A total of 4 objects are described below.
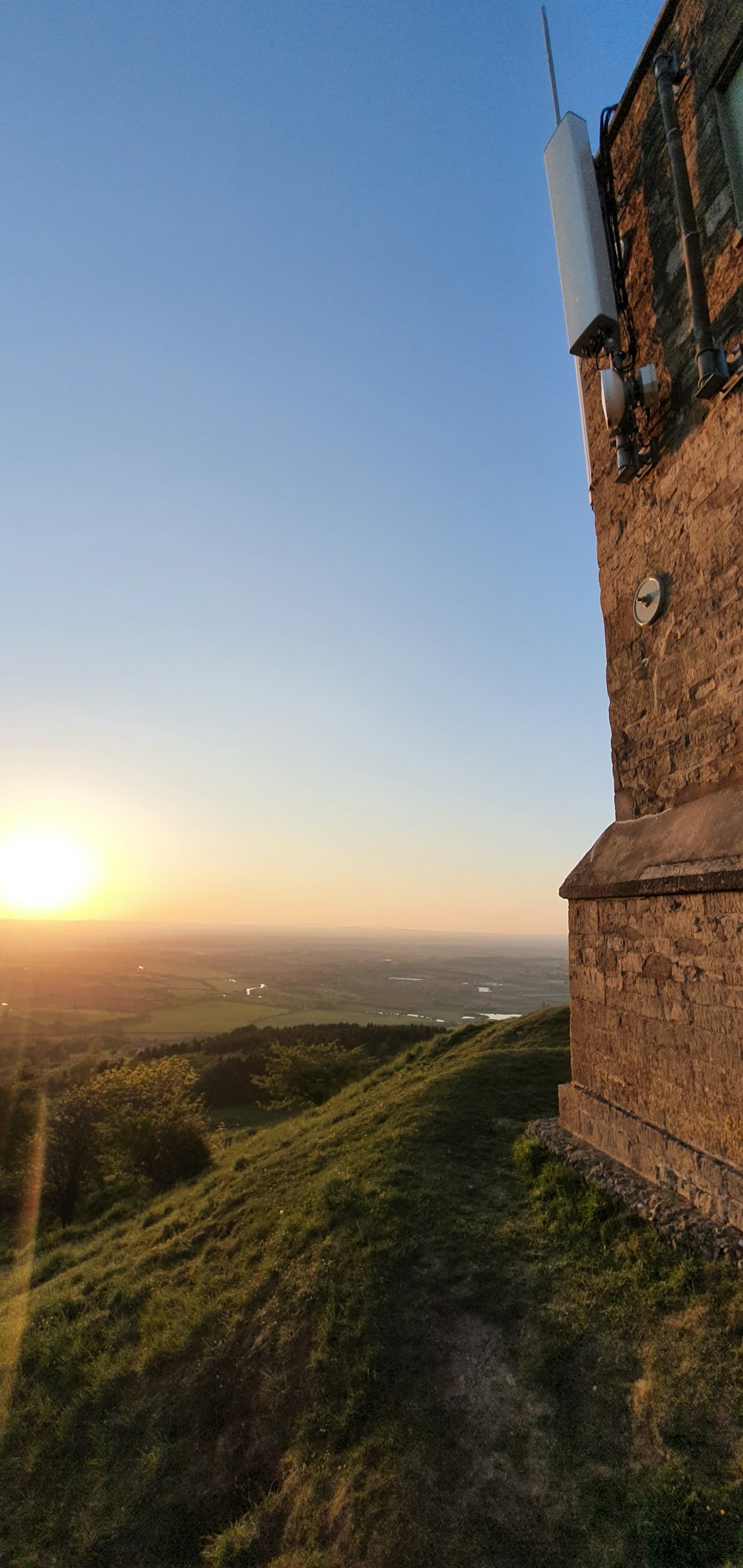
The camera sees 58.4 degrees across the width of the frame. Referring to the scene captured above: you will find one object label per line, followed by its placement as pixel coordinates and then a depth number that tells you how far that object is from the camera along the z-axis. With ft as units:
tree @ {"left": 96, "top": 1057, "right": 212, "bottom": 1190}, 53.42
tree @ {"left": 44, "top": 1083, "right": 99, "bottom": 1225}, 55.16
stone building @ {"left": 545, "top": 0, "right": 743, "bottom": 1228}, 16.98
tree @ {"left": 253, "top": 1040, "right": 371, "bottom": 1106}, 74.74
